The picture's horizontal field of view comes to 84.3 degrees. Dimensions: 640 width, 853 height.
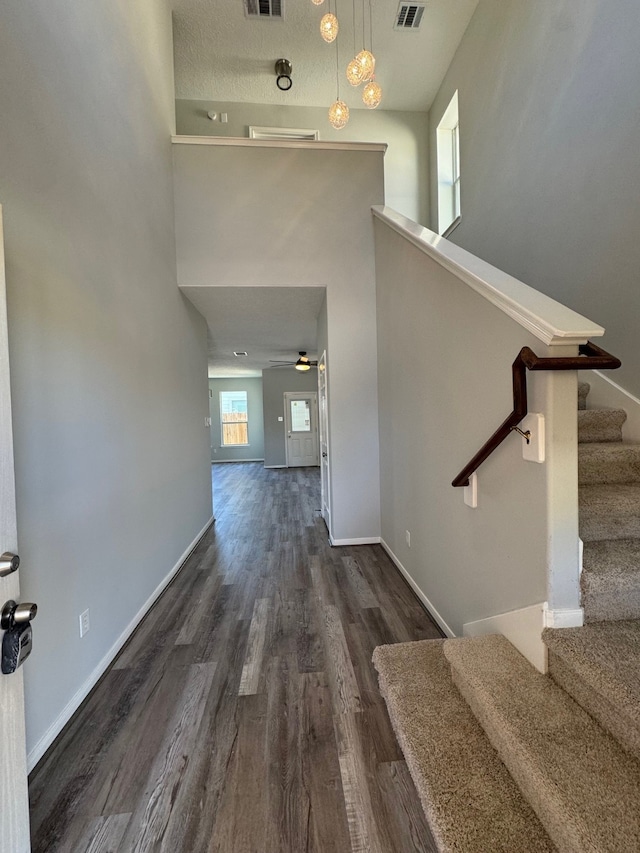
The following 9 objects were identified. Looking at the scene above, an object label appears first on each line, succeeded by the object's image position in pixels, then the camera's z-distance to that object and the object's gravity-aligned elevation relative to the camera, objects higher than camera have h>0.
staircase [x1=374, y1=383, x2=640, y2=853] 0.90 -0.96
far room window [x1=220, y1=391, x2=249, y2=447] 10.91 +0.14
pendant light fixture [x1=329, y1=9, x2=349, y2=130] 3.22 +2.81
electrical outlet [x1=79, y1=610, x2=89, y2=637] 1.70 -0.95
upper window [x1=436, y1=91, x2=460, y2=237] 4.81 +3.37
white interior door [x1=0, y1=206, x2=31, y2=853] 0.85 -0.72
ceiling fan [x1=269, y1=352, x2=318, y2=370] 6.59 +1.08
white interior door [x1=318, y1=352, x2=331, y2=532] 3.96 -0.16
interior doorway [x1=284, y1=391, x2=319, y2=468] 9.39 -0.23
